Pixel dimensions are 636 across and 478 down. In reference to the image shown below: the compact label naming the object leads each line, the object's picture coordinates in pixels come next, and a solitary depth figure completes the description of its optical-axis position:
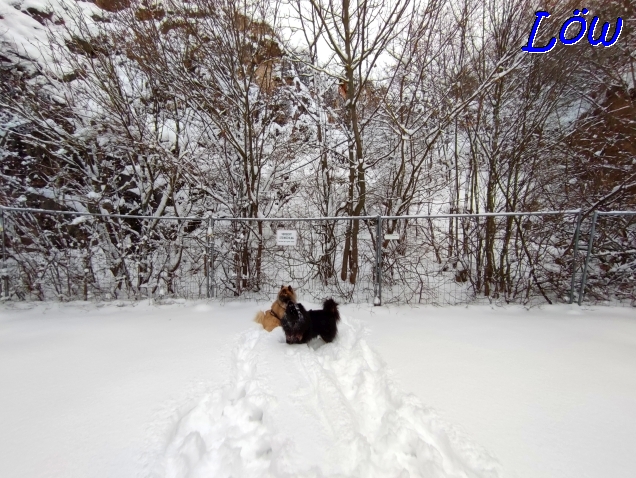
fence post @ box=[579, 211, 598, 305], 4.26
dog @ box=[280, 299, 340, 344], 3.30
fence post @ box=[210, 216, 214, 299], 4.84
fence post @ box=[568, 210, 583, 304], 4.25
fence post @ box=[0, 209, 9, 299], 4.40
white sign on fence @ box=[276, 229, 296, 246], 4.80
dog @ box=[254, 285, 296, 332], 3.60
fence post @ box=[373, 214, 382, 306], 4.58
